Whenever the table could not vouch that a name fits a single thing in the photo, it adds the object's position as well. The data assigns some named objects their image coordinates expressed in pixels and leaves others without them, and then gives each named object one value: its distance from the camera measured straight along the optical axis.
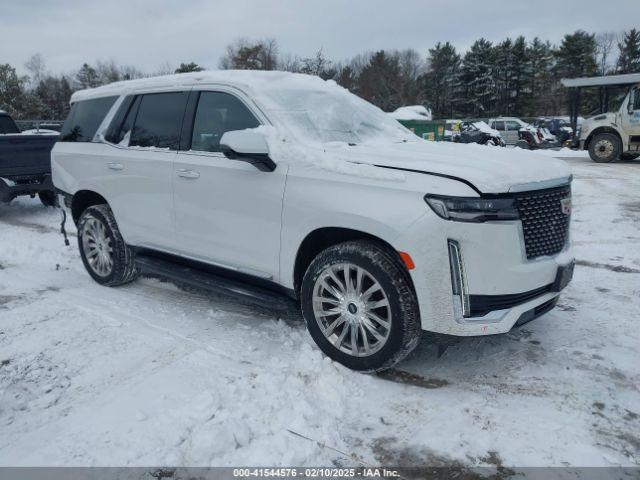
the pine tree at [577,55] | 57.09
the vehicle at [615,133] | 15.10
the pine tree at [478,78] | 60.00
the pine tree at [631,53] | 53.92
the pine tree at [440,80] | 64.88
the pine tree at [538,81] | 59.06
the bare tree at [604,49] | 68.06
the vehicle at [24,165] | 8.50
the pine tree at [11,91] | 42.38
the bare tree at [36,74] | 65.75
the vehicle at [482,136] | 20.55
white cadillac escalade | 2.86
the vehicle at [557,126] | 28.36
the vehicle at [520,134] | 25.12
